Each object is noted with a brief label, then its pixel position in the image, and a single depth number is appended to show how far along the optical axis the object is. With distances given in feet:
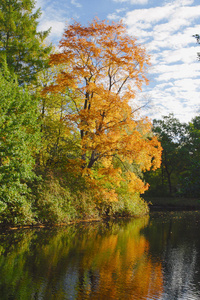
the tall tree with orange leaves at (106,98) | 60.13
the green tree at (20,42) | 75.41
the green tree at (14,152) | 40.96
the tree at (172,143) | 152.09
